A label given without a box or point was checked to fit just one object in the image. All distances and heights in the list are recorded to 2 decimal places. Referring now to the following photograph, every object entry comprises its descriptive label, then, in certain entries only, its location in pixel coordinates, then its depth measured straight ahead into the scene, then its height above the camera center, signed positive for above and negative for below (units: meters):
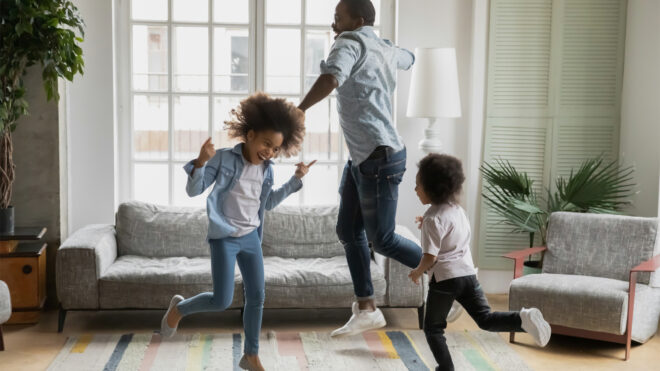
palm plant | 5.05 -0.48
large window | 5.42 +0.27
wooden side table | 4.71 -0.97
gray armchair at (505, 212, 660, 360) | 4.26 -0.86
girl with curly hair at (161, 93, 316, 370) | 3.25 -0.34
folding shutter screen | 5.44 +0.20
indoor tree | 4.49 +0.27
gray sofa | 4.58 -0.89
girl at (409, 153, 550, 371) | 3.33 -0.60
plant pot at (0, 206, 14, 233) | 4.71 -0.66
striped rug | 4.10 -1.23
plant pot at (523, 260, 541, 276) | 5.05 -0.91
